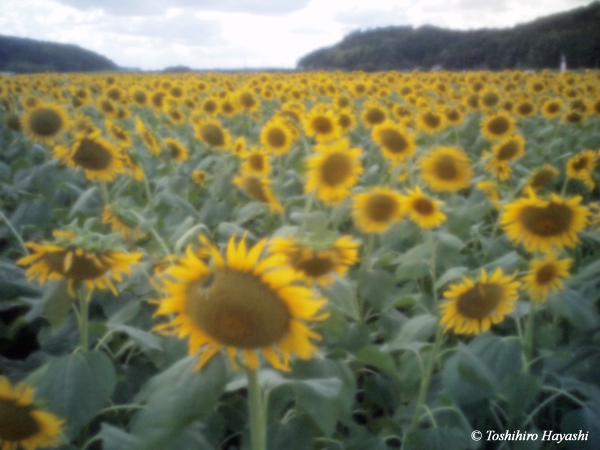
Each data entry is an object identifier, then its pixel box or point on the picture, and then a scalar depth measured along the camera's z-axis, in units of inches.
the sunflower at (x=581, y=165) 126.2
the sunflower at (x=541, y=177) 97.3
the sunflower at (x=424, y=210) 80.7
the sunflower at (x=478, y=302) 54.4
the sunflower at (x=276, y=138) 141.5
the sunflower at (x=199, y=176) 133.9
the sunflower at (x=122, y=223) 69.1
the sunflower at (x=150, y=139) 124.9
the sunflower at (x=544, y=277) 63.2
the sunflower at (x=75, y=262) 46.2
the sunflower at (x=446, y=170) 104.1
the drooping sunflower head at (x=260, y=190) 95.3
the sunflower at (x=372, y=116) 167.0
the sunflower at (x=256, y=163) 121.1
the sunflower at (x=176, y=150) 138.0
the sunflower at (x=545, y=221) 66.6
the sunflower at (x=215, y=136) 134.3
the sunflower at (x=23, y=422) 41.9
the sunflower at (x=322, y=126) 142.6
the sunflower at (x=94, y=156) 91.1
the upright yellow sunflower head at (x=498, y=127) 153.7
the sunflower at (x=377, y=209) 84.0
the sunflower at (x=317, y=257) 47.5
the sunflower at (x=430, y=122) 165.2
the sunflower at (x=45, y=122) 129.4
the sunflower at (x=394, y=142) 118.2
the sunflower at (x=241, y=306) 35.0
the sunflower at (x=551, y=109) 214.0
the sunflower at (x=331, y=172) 94.3
